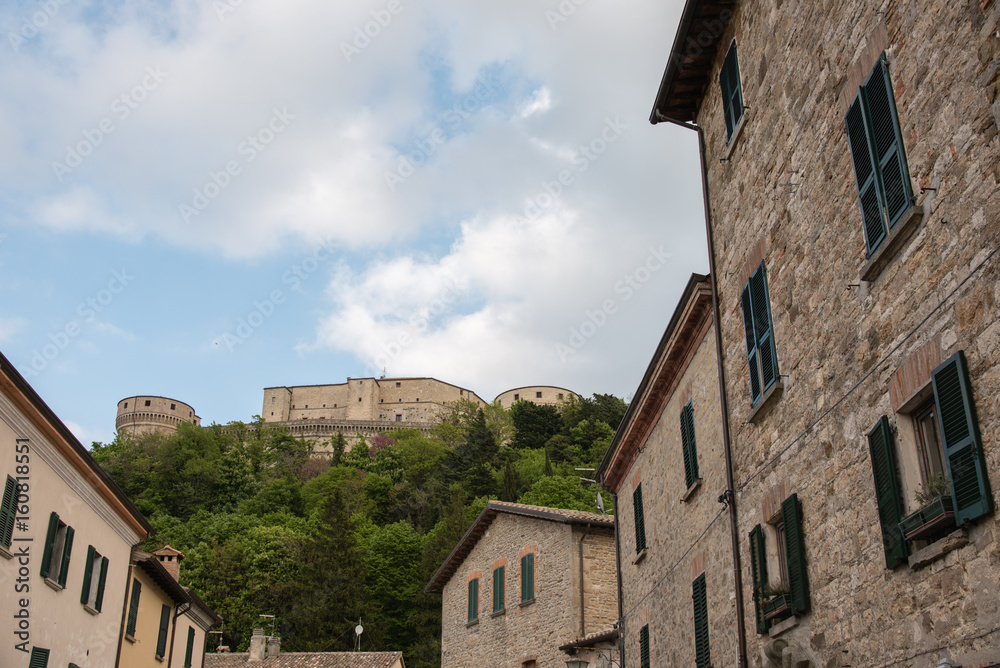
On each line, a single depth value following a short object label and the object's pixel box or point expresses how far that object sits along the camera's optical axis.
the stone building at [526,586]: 21.48
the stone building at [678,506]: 10.65
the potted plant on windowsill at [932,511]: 5.51
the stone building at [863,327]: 5.35
